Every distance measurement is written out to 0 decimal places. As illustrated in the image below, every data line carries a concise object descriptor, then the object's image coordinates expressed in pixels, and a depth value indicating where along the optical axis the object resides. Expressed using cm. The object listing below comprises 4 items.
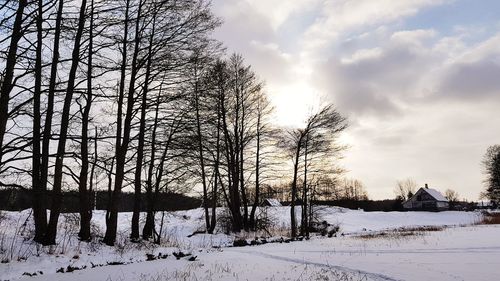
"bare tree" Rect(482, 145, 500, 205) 7581
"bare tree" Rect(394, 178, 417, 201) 14438
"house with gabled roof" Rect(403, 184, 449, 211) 9219
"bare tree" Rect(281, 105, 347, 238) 3177
